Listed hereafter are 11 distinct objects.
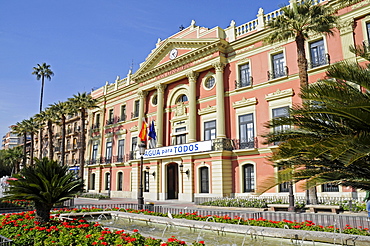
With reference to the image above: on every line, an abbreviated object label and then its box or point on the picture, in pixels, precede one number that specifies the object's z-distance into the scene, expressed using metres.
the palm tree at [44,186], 9.98
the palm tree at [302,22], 17.00
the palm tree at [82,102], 37.97
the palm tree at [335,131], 5.57
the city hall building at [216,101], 21.48
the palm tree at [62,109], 38.62
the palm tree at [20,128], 51.96
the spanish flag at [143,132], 28.26
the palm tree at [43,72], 51.06
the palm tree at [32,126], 51.62
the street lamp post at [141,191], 17.47
